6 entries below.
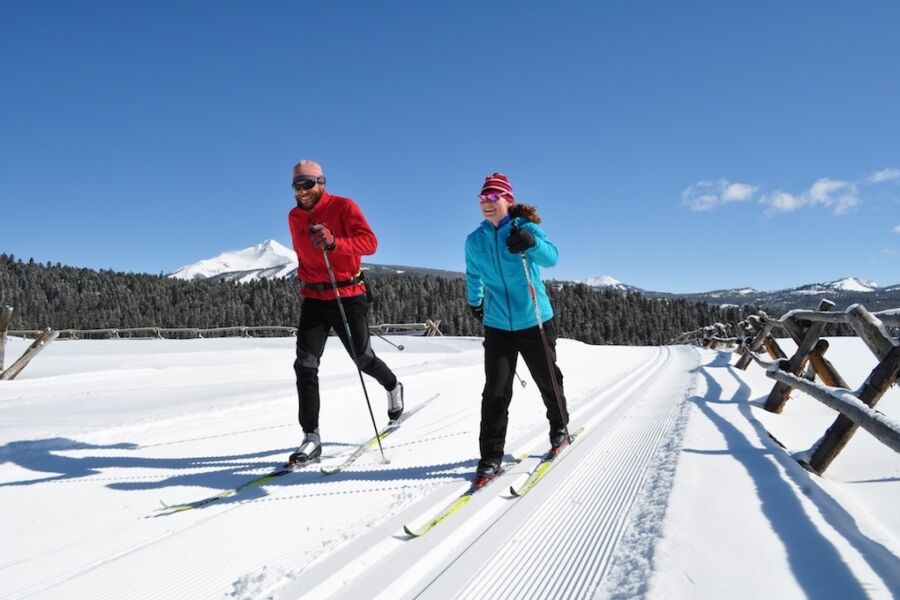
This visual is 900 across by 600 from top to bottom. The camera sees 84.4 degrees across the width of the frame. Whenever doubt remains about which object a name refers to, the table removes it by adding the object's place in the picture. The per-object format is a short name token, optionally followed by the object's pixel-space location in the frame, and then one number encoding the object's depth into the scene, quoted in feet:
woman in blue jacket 11.45
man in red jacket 13.02
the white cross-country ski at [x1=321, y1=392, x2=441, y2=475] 12.17
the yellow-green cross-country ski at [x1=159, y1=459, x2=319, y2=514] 9.66
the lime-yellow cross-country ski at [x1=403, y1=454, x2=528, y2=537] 8.04
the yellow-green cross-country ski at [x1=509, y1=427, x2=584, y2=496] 9.92
